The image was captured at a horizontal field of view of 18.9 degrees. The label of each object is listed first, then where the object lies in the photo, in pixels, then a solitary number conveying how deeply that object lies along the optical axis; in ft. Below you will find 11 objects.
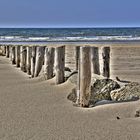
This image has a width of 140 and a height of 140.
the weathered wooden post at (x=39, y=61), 35.25
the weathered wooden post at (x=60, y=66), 29.58
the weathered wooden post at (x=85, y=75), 21.76
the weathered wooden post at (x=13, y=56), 52.73
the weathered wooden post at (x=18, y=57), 48.49
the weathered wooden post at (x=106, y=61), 30.01
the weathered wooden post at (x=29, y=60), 39.37
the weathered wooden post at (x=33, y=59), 36.69
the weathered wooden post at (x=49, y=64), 32.06
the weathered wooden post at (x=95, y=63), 29.84
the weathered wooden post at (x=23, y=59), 42.63
